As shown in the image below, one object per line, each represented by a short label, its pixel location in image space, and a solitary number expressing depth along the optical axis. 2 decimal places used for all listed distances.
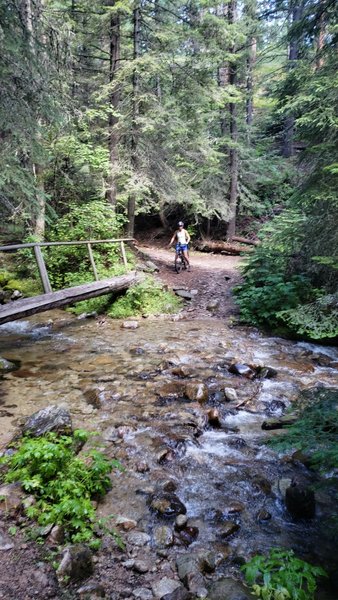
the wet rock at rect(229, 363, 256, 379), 7.06
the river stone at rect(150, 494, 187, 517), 3.70
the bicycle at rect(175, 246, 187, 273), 14.79
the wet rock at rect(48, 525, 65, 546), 2.99
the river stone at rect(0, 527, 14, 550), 2.87
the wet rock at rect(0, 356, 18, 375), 6.92
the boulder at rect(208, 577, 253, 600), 2.78
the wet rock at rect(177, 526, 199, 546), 3.38
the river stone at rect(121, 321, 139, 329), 10.20
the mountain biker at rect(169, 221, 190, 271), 14.40
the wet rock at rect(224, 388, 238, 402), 6.13
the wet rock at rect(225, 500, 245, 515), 3.80
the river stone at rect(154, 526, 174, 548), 3.31
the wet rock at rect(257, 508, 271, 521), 3.73
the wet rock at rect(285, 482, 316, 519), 3.75
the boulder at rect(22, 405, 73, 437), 4.46
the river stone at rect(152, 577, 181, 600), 2.79
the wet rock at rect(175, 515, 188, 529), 3.51
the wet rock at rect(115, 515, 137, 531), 3.46
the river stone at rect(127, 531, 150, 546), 3.29
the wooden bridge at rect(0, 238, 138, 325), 6.79
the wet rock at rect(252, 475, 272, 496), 4.10
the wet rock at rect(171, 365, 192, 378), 7.00
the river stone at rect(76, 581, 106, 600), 2.64
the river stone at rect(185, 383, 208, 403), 6.00
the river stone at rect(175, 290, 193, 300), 12.46
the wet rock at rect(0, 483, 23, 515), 3.25
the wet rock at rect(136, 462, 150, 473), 4.30
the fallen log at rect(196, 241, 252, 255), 18.69
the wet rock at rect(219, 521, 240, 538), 3.50
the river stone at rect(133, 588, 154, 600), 2.75
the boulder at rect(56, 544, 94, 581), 2.74
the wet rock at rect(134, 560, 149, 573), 2.99
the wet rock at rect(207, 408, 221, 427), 5.40
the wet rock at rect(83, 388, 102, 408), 5.77
